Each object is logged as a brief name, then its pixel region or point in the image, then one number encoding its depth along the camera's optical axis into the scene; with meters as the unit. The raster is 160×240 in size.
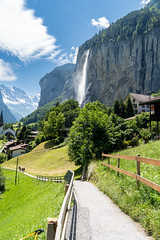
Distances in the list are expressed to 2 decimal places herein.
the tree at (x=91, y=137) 21.19
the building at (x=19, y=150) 75.19
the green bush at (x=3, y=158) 69.26
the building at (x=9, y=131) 164.82
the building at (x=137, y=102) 73.88
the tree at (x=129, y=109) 64.99
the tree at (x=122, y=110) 64.58
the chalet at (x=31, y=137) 112.53
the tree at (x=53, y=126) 69.38
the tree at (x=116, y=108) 64.79
